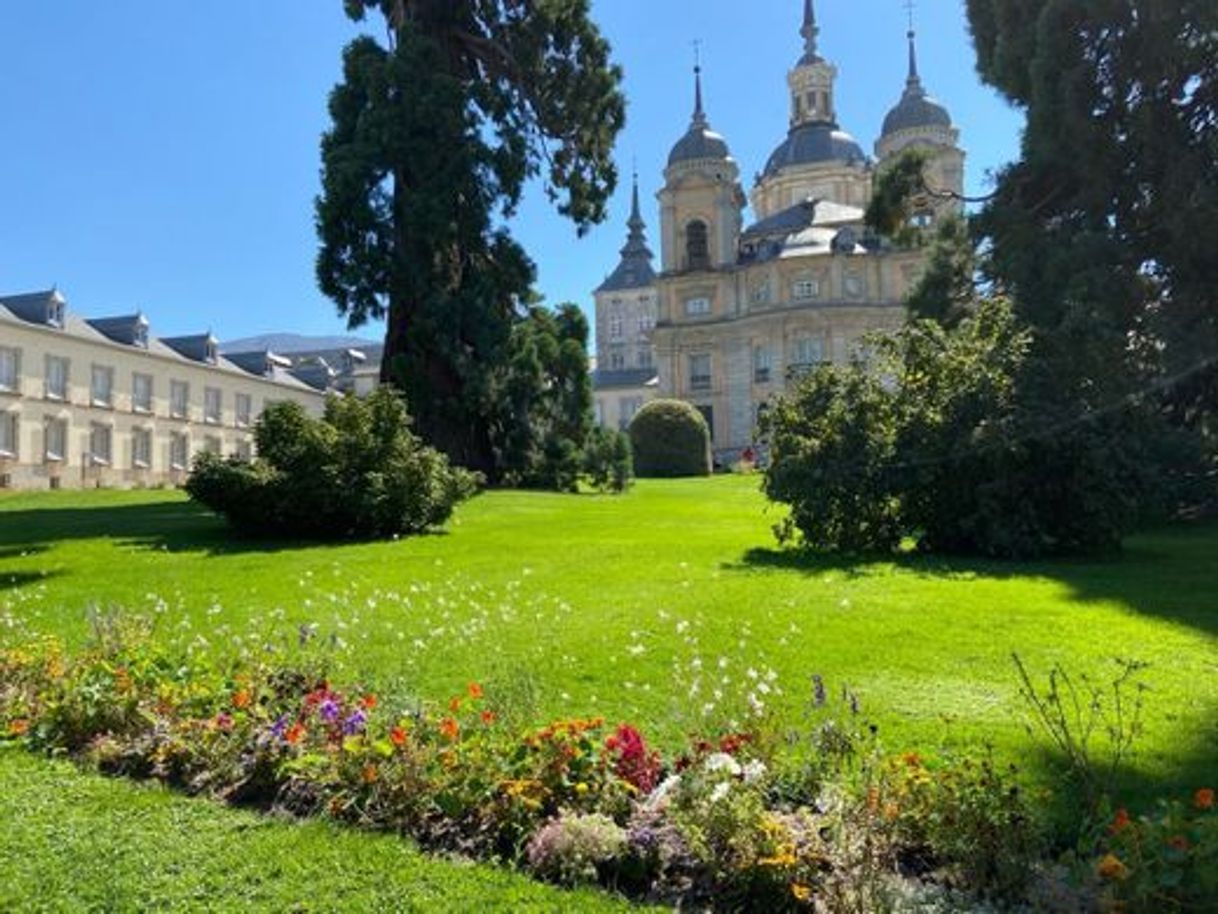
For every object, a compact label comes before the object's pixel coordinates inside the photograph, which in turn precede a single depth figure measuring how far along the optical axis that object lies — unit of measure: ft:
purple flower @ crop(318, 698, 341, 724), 14.79
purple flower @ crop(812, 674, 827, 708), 12.93
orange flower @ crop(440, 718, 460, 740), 13.73
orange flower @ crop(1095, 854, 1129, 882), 9.54
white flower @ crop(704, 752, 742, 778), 12.17
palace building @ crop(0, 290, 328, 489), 135.64
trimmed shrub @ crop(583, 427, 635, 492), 77.61
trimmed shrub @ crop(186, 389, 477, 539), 41.04
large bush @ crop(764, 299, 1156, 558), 37.29
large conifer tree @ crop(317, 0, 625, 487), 65.46
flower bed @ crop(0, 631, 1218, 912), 10.83
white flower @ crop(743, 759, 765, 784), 12.25
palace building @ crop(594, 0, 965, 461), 182.91
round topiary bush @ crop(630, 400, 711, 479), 117.08
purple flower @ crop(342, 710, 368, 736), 14.37
